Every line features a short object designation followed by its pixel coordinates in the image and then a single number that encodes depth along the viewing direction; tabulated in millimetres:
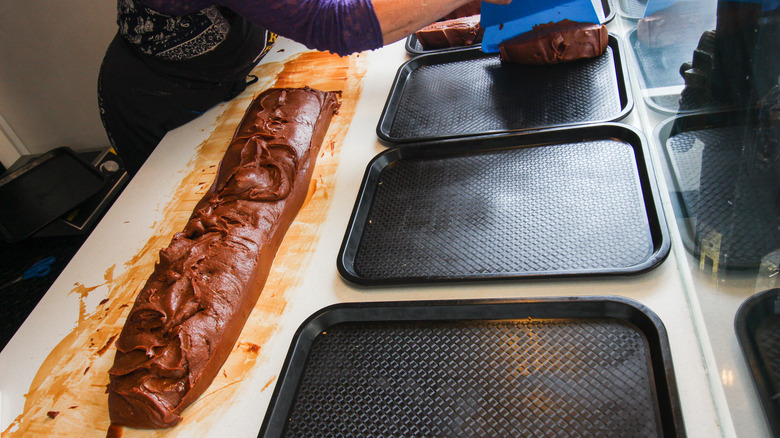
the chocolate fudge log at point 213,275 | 1142
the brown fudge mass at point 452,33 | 2020
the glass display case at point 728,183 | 844
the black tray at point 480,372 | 964
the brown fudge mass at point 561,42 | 1717
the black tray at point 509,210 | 1214
